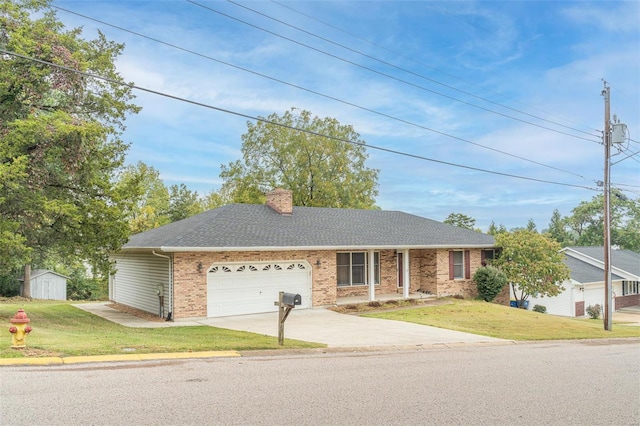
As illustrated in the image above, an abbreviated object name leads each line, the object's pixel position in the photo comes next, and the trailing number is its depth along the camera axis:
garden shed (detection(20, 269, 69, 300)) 34.97
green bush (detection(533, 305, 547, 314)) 30.03
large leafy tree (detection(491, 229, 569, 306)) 26.70
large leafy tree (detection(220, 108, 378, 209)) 42.28
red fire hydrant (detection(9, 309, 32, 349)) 9.06
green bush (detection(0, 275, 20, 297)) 32.53
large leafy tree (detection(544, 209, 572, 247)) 63.23
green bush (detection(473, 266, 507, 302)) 25.64
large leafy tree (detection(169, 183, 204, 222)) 39.72
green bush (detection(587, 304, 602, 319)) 31.14
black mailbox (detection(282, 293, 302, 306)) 10.67
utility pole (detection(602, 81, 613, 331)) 19.62
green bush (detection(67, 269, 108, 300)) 37.03
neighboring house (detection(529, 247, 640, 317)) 30.88
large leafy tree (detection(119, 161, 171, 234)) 37.78
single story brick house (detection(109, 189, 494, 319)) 17.27
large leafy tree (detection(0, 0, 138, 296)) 14.34
